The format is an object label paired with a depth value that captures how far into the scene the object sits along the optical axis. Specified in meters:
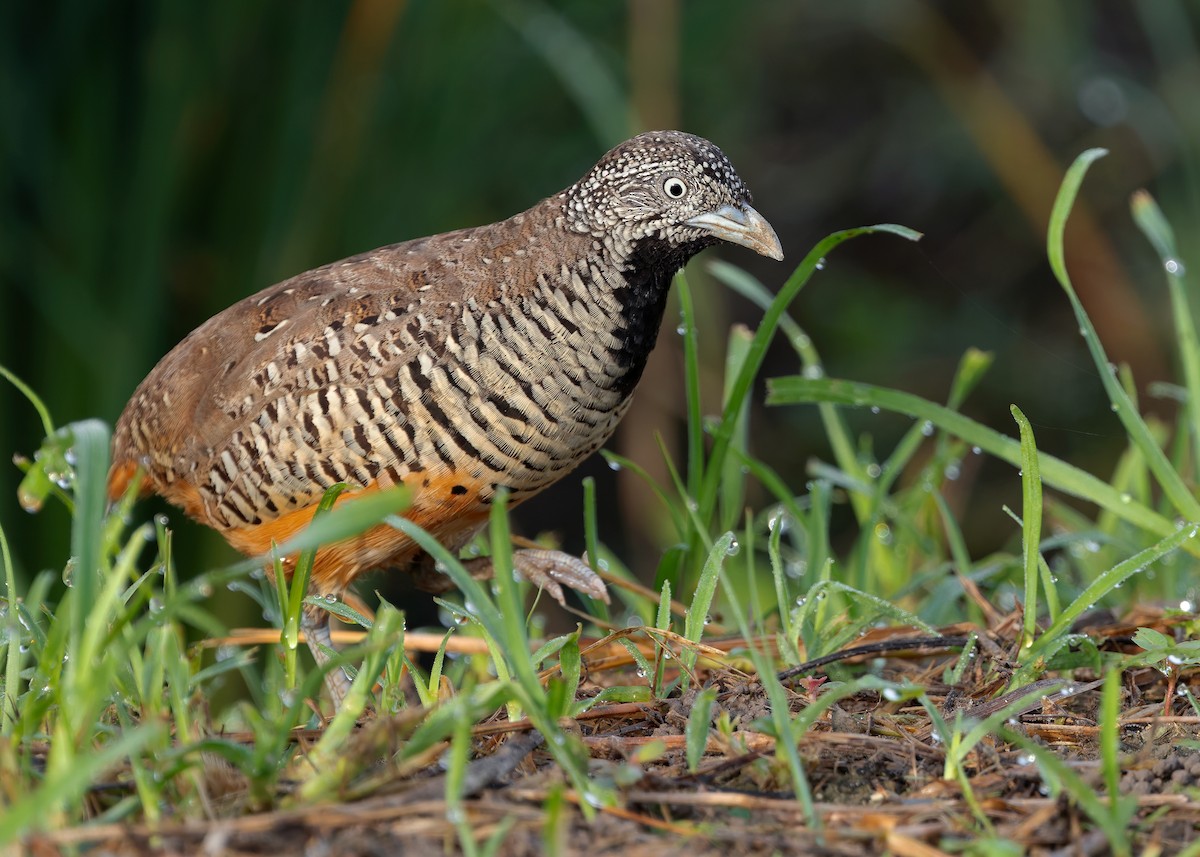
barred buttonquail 5.64
